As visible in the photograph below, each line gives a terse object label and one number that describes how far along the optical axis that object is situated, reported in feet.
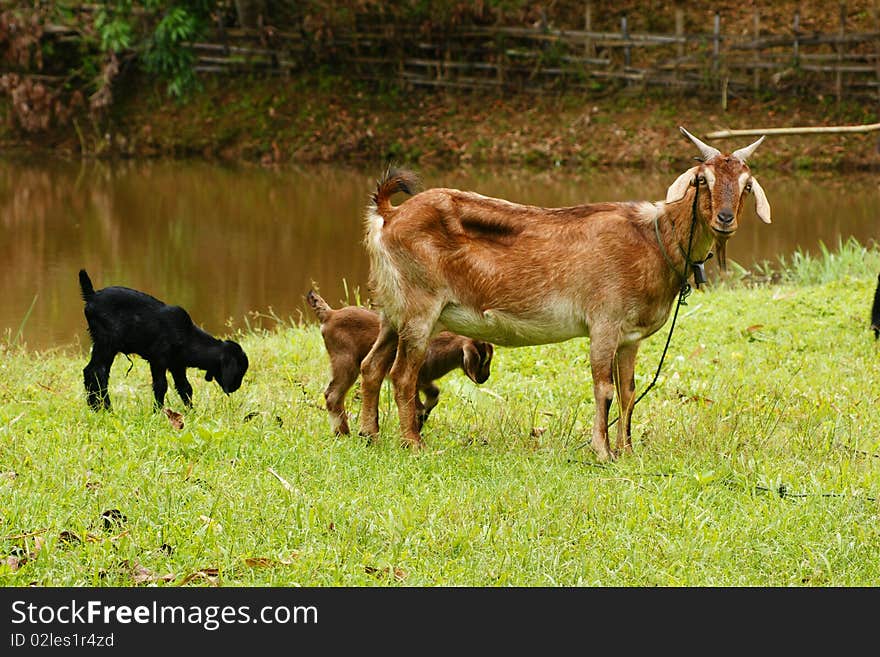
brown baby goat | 43.57
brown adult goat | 39.60
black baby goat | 40.91
